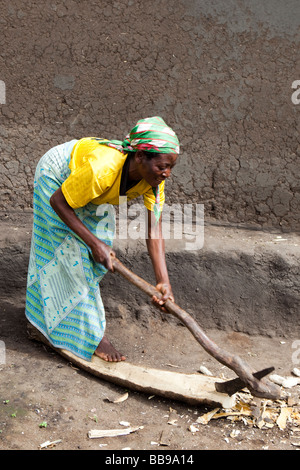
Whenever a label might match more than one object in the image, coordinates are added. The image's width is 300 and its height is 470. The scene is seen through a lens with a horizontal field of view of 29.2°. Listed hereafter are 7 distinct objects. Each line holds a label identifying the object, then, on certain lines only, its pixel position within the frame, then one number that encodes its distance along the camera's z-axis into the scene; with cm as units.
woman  302
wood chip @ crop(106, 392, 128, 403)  327
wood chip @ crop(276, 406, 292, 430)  302
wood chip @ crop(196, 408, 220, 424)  305
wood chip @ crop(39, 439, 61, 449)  284
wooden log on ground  314
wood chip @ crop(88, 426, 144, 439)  294
